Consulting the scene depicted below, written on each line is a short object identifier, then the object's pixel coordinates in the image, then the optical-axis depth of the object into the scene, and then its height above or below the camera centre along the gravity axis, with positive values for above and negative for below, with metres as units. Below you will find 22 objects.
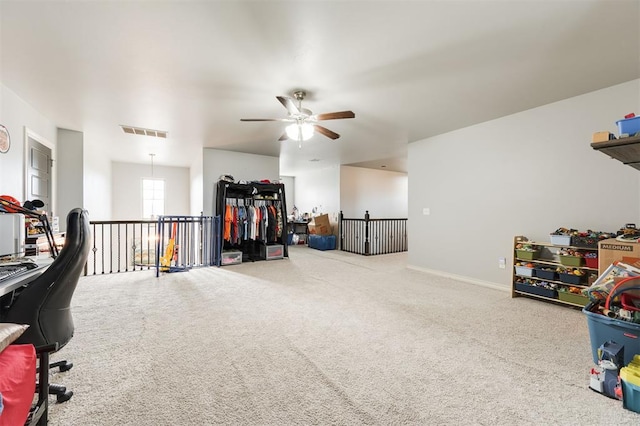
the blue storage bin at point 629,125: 1.58 +0.53
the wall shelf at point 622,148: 1.56 +0.41
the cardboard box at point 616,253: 2.26 -0.33
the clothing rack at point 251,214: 5.81 -0.02
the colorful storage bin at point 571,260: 3.12 -0.53
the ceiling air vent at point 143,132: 4.80 +1.52
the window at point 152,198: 8.92 +0.54
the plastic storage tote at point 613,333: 1.78 -0.81
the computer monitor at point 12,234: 2.17 -0.17
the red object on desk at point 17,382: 0.91 -0.60
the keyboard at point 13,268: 1.60 -0.36
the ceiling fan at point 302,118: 3.02 +1.12
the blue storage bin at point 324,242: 8.08 -0.82
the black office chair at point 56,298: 1.45 -0.46
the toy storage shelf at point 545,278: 3.15 -0.80
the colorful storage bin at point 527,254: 3.54 -0.52
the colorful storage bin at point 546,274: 3.33 -0.74
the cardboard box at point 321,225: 8.37 -0.35
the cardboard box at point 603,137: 1.63 +0.48
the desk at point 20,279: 1.43 -0.38
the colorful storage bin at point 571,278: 3.14 -0.74
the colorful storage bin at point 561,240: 3.17 -0.29
